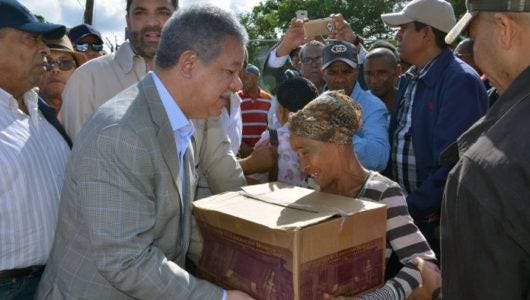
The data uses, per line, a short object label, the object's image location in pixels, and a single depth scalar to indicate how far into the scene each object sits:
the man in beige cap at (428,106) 2.86
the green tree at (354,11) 30.75
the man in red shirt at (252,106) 5.48
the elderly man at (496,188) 1.10
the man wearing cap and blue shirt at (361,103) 3.01
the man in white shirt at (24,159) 2.03
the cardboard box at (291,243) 1.57
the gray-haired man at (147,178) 1.58
